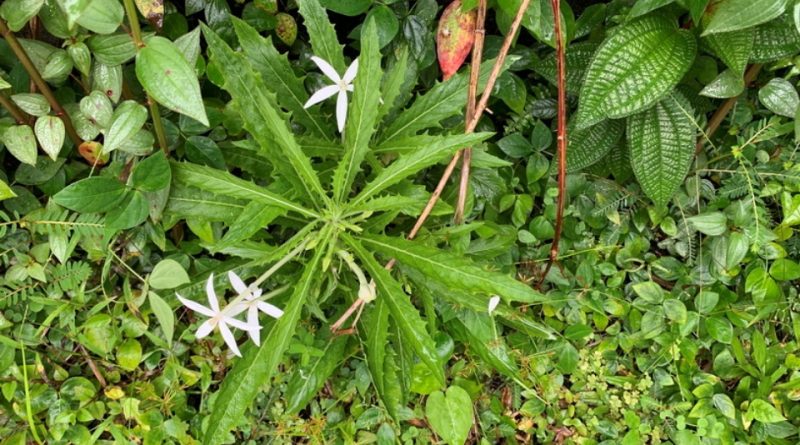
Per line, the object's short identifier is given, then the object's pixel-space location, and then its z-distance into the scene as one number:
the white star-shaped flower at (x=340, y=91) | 0.43
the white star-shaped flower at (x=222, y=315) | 0.40
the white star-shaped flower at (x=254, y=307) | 0.40
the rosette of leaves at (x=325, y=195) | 0.40
